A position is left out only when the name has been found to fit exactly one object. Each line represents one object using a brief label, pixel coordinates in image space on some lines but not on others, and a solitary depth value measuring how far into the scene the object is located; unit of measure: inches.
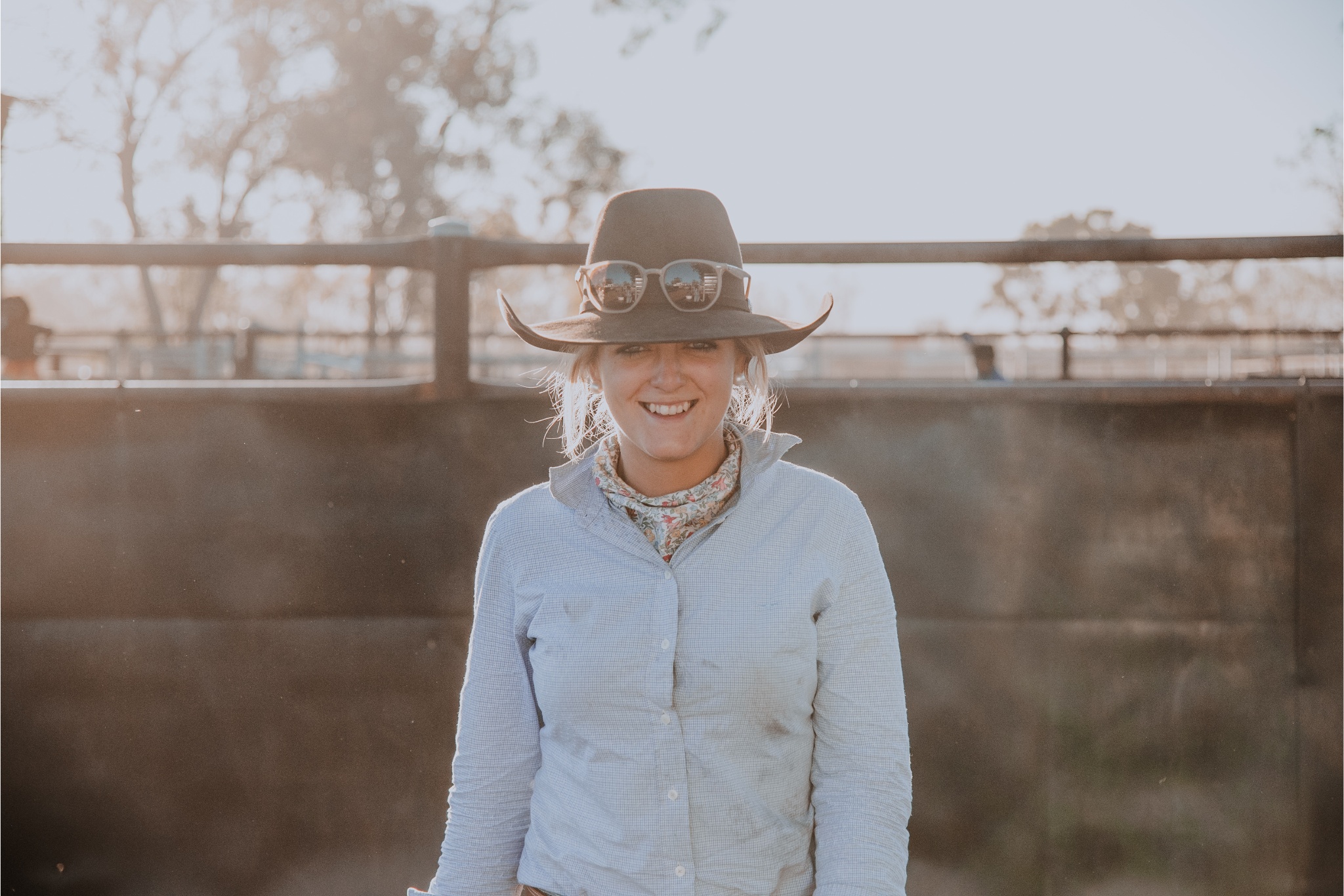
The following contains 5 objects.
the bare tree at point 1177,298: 1929.1
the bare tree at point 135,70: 892.0
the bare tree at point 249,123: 936.3
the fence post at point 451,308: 126.6
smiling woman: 73.4
